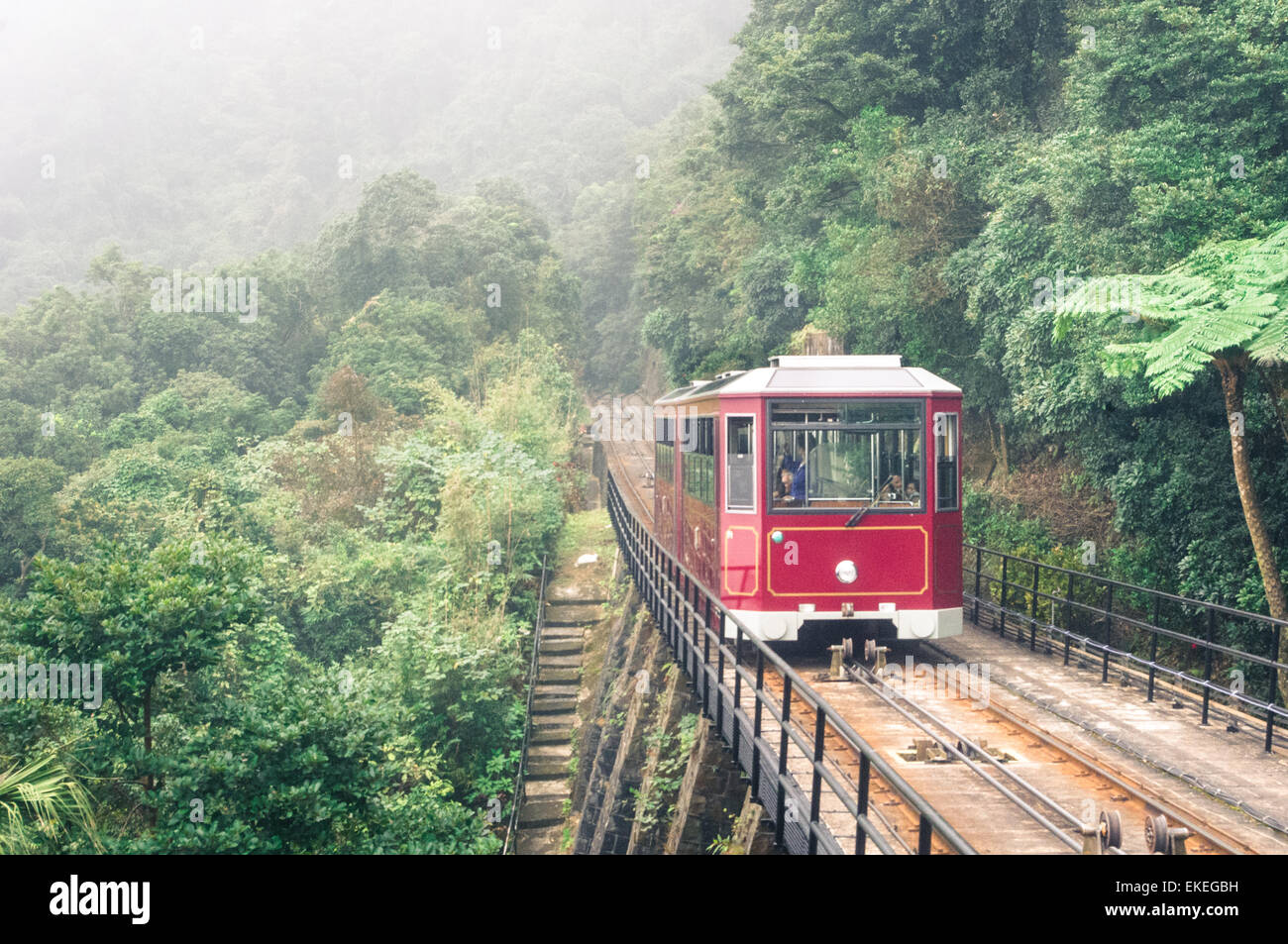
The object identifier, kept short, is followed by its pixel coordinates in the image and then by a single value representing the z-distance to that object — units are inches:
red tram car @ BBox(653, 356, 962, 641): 424.5
